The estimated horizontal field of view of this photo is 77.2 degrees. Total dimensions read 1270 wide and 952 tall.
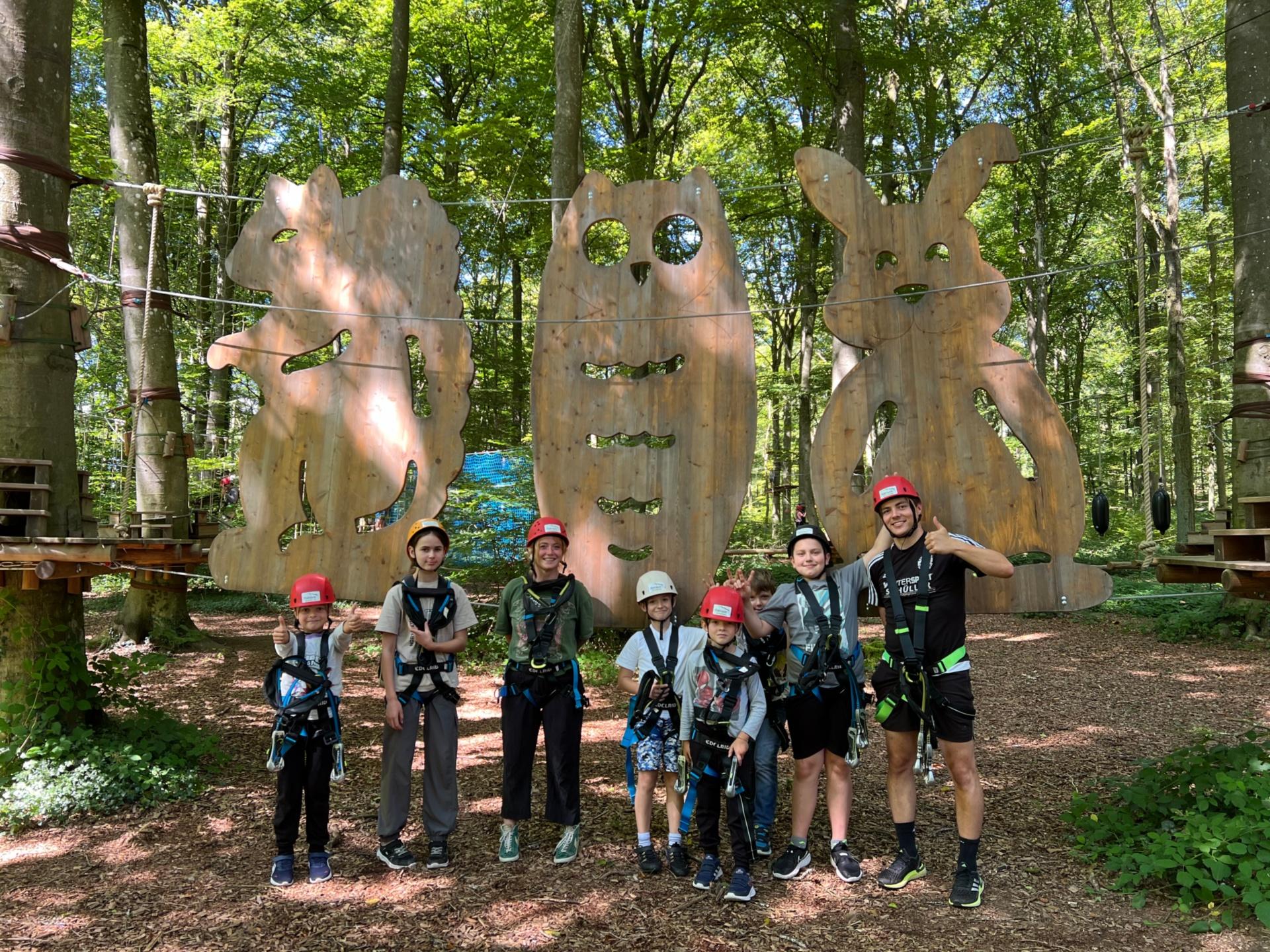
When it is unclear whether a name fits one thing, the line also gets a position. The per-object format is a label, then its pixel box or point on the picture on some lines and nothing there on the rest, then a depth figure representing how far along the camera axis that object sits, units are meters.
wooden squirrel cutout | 5.04
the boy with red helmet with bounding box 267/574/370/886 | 3.83
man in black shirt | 3.69
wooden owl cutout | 4.80
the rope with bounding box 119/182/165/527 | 4.84
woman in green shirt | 4.11
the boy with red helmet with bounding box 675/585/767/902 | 3.79
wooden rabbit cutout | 4.59
